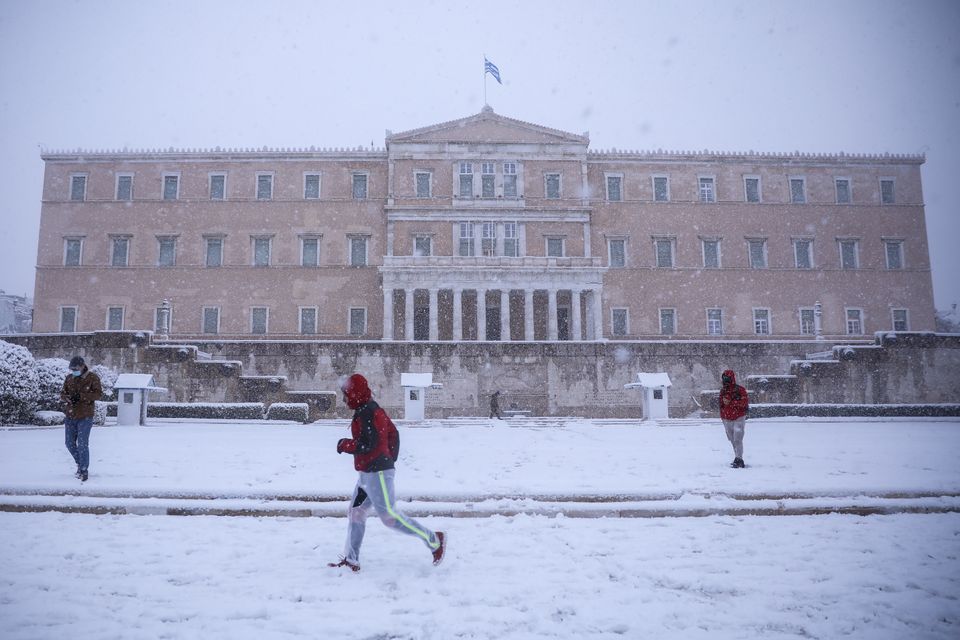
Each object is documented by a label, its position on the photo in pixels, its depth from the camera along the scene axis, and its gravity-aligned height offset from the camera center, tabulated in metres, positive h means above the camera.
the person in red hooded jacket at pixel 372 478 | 5.27 -0.66
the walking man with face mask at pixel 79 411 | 8.54 -0.16
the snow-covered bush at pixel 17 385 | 15.39 +0.36
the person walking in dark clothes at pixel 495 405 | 23.05 -0.24
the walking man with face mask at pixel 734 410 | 10.36 -0.20
